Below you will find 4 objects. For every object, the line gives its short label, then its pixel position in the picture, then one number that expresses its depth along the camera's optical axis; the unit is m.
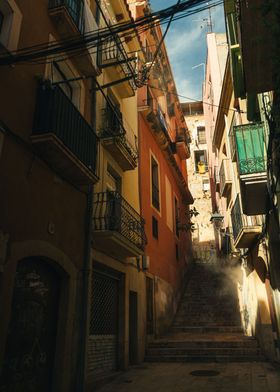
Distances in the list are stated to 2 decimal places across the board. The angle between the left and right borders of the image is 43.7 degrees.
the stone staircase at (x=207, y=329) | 11.12
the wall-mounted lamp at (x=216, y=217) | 16.13
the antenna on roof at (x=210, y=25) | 22.04
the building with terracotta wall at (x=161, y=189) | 13.85
